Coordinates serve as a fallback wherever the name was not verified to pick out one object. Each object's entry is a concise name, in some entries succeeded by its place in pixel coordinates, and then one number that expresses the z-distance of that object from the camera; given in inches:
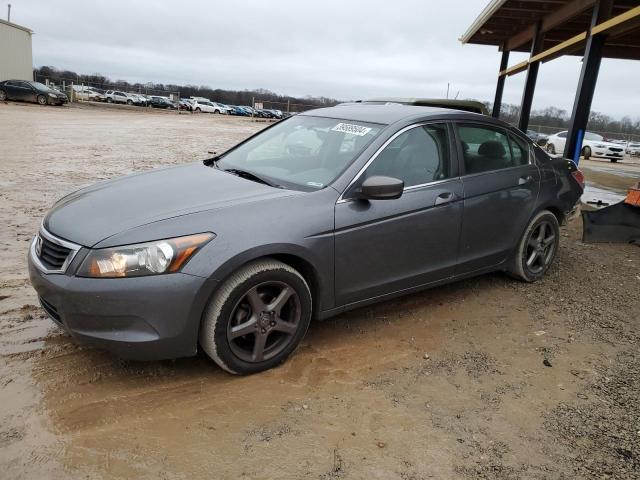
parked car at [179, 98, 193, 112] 2255.2
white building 1510.8
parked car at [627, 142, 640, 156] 1259.8
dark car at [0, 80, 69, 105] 1227.2
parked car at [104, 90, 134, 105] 2177.7
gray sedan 109.7
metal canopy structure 330.6
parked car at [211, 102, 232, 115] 2393.0
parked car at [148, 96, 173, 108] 2102.0
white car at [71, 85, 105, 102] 2016.2
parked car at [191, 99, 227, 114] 2319.1
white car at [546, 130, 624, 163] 939.3
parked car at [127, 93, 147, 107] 2117.6
